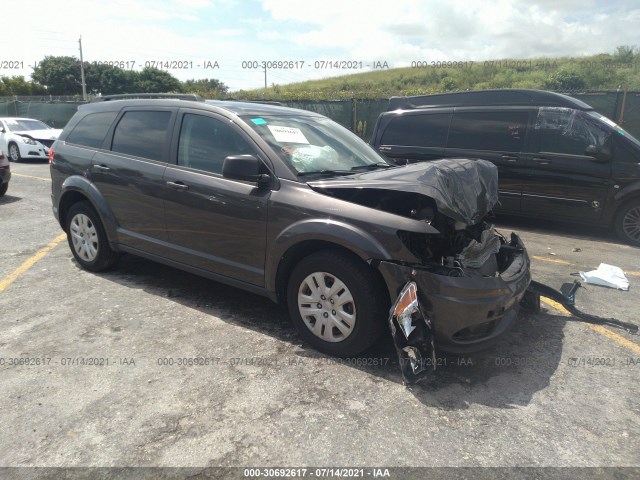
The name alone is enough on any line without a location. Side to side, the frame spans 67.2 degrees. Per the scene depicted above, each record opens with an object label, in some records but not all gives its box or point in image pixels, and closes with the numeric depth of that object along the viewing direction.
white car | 14.95
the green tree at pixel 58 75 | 61.03
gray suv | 3.04
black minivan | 6.64
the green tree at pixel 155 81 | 59.25
